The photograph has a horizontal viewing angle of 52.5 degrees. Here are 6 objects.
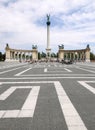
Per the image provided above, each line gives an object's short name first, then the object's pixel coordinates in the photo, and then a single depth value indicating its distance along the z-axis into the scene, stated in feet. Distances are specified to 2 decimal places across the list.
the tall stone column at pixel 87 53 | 151.42
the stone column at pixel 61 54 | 163.80
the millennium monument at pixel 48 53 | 152.56
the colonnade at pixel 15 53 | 154.90
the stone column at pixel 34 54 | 165.62
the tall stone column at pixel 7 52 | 153.72
